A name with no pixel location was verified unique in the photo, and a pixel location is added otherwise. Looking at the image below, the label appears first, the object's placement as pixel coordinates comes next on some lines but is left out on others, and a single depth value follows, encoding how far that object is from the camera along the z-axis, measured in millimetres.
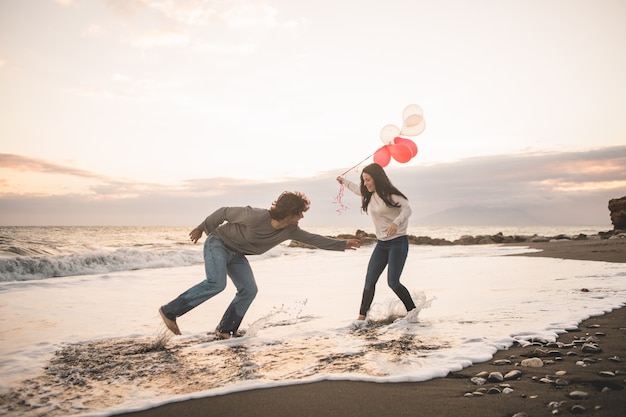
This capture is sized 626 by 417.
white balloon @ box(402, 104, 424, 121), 6859
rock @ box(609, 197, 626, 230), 38031
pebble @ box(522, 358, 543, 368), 3738
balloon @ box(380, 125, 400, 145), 7031
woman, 6062
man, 5293
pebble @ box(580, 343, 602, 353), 4078
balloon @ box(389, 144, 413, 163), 6852
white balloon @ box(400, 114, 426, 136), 6828
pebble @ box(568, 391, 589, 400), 2988
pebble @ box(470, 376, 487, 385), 3428
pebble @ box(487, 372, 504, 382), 3447
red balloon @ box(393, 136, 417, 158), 6891
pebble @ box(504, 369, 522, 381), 3479
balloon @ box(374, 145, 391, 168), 7007
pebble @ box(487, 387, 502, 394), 3202
